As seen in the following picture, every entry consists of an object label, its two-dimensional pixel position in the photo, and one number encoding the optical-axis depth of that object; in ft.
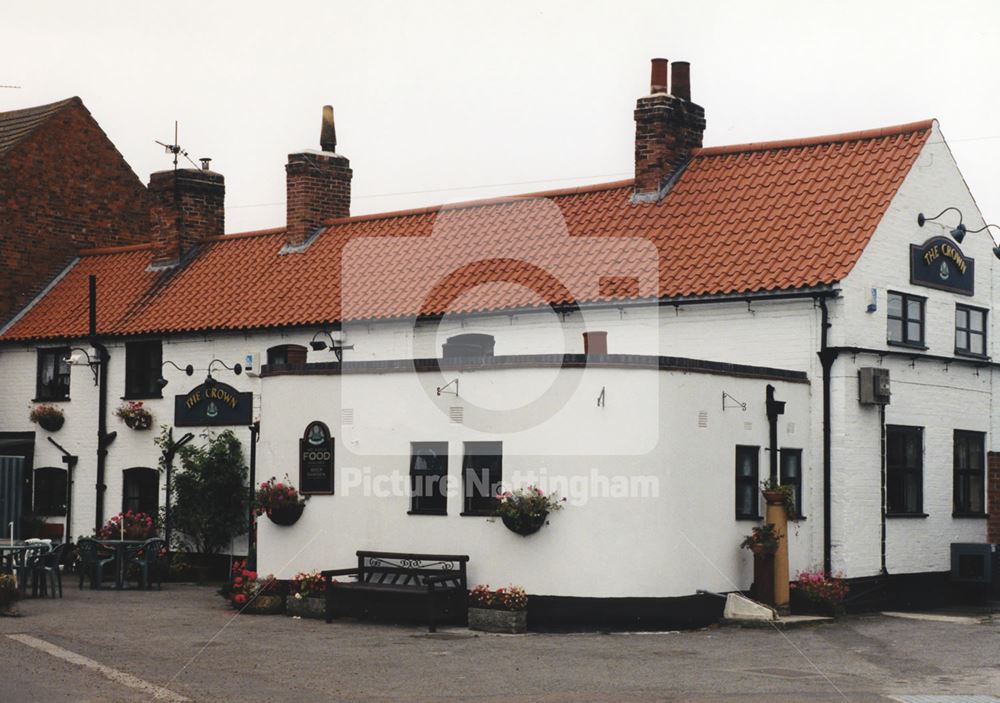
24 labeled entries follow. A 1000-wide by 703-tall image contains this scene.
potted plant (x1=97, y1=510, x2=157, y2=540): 93.09
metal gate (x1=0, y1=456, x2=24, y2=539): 98.84
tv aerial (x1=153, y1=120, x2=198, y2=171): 109.29
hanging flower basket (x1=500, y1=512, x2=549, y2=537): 63.00
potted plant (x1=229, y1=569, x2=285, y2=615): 69.82
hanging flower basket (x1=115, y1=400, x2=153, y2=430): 97.09
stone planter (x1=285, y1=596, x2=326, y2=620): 67.62
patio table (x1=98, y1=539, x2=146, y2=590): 81.21
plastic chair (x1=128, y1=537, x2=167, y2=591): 83.20
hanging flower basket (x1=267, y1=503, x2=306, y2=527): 70.38
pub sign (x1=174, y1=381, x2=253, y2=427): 93.35
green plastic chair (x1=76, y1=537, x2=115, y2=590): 81.71
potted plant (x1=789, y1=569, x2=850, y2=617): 69.72
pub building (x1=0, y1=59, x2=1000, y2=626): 64.23
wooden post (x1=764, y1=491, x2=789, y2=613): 68.03
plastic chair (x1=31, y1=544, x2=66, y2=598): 74.74
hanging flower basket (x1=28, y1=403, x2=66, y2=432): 101.96
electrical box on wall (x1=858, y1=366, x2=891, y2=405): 73.56
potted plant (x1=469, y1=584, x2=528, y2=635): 62.59
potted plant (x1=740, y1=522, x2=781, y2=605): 67.10
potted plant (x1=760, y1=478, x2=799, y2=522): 68.23
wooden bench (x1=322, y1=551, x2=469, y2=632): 63.72
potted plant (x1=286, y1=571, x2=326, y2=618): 67.77
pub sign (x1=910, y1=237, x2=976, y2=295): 79.25
